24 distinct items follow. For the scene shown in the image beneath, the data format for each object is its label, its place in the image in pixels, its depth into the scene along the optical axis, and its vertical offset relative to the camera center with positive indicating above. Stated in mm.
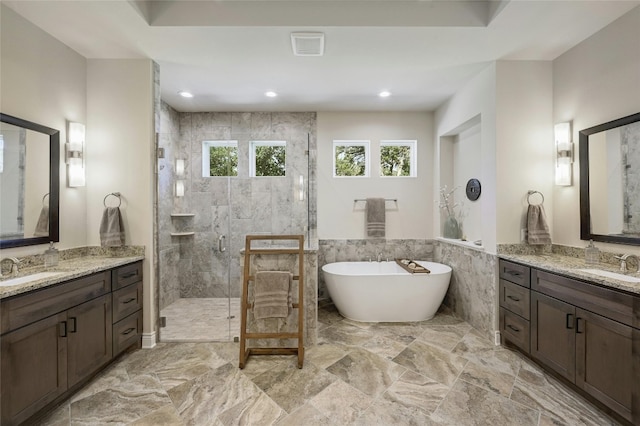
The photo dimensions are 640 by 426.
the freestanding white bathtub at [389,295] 3113 -906
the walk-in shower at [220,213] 2760 +5
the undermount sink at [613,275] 1695 -398
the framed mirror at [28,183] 1913 +227
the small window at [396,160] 4171 +791
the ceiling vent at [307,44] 2213 +1392
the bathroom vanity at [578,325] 1580 -760
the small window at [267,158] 2812 +557
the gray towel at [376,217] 3953 -49
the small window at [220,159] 2836 +589
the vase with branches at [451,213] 3695 +7
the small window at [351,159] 4160 +803
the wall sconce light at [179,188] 2951 +266
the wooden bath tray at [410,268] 3194 -649
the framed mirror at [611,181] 2010 +247
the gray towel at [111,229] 2469 -136
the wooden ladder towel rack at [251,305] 2342 -798
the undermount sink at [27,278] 1681 -409
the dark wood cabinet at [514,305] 2326 -790
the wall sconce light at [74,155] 2410 +505
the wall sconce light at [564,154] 2492 +525
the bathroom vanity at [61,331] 1491 -760
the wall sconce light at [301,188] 2879 +261
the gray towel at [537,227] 2518 -121
